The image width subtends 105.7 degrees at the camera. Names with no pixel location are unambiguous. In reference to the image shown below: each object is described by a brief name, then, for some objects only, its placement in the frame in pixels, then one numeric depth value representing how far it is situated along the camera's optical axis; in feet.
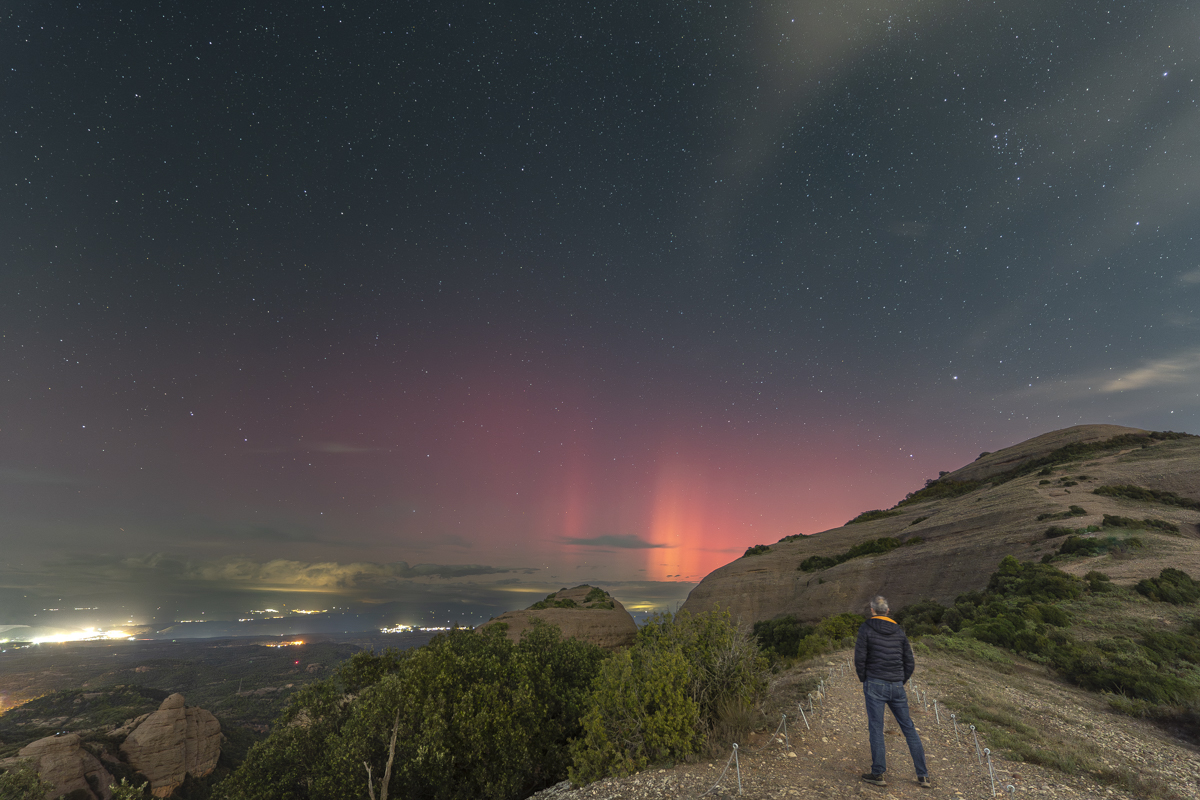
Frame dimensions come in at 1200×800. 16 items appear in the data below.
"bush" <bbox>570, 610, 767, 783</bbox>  32.12
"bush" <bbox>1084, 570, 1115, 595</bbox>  79.51
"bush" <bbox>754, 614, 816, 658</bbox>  118.83
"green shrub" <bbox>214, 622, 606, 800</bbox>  54.49
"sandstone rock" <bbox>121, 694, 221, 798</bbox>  173.27
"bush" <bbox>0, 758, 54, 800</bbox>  82.28
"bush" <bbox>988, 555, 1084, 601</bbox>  81.97
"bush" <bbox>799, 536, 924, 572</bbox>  164.04
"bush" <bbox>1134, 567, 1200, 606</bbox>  72.18
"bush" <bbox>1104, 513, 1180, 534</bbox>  106.93
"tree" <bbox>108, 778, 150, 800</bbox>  53.98
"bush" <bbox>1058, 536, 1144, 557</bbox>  96.43
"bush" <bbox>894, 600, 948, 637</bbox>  89.20
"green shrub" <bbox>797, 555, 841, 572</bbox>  182.91
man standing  25.08
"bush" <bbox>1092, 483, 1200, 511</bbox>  130.62
